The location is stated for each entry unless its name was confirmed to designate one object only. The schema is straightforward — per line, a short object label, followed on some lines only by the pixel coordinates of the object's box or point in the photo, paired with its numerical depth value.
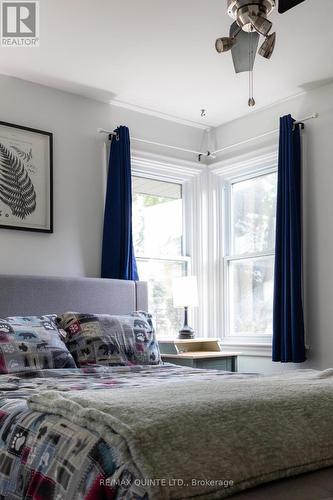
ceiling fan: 2.05
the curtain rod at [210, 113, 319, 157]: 4.00
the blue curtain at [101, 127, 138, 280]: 4.06
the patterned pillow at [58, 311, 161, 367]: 3.15
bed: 1.26
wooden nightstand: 3.83
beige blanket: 1.26
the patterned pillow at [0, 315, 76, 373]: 2.81
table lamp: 4.26
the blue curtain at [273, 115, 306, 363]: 3.83
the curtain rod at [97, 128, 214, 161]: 4.23
